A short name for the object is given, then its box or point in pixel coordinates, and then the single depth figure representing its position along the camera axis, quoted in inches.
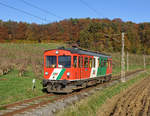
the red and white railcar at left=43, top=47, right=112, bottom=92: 531.8
